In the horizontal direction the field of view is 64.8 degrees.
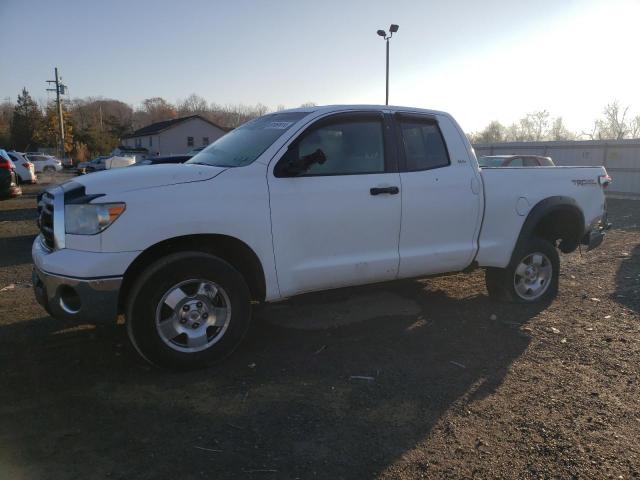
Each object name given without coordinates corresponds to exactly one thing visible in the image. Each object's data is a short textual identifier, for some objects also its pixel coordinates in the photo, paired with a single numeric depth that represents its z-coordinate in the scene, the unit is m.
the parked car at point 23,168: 24.11
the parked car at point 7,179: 14.33
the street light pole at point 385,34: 24.58
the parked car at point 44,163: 37.50
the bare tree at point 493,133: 63.72
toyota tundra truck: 3.50
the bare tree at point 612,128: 55.75
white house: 63.94
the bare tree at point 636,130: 54.33
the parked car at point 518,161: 15.57
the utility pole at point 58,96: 55.78
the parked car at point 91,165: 30.98
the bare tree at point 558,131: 65.18
